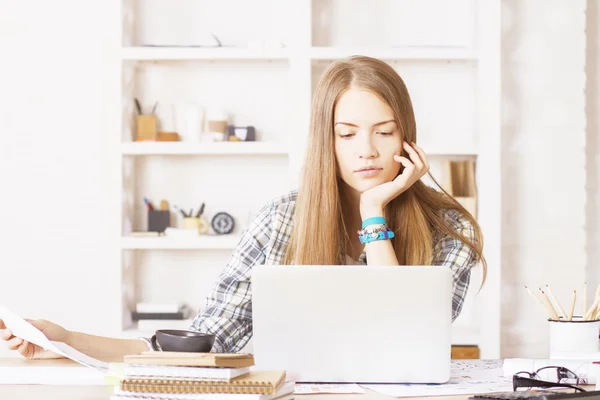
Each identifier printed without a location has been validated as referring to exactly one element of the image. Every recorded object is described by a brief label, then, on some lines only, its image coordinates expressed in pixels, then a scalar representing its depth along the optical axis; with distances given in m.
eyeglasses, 2.06
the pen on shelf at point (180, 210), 4.14
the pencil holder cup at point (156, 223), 4.12
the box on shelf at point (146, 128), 4.09
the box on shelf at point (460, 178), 4.04
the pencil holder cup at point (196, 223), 4.08
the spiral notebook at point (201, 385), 1.91
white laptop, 2.07
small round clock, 4.12
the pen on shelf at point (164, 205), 4.15
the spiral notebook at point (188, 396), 1.91
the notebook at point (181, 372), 1.91
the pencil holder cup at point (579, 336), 2.27
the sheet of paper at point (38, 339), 2.19
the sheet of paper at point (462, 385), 2.05
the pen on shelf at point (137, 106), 4.13
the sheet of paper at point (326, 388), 2.05
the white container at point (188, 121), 4.06
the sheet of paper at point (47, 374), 2.15
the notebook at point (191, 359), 1.91
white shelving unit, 3.99
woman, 2.50
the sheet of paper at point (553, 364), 2.13
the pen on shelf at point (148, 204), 4.14
